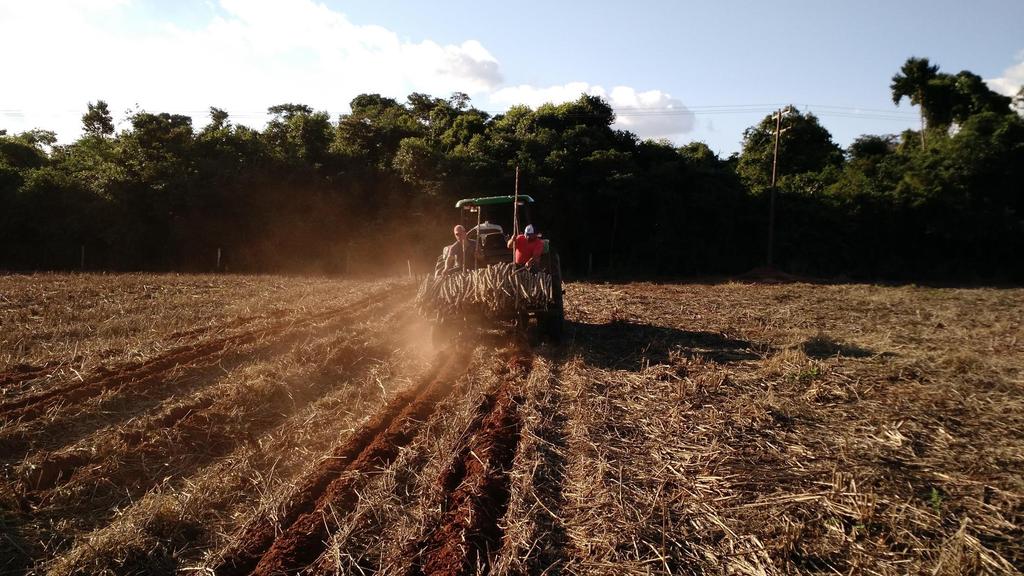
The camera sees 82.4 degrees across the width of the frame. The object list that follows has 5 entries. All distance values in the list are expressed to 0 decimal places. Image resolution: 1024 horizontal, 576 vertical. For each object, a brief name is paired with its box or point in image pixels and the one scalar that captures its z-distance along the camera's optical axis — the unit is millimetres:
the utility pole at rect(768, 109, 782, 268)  24406
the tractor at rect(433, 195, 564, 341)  8305
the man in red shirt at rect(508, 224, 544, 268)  8461
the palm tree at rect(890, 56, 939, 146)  30906
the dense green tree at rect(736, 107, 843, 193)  29719
